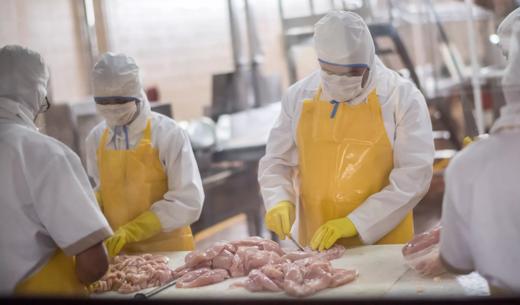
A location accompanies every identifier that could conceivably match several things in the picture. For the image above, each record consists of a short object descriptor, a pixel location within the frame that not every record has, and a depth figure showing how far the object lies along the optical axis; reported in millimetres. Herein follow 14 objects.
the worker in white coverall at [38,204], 1894
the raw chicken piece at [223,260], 2150
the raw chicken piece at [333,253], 2119
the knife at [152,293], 1981
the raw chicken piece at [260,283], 1980
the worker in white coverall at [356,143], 2072
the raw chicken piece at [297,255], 2137
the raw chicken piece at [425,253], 1878
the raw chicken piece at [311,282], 1921
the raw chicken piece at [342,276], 1948
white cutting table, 1787
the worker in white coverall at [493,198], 1567
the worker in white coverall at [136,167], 2232
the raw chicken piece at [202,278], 2076
